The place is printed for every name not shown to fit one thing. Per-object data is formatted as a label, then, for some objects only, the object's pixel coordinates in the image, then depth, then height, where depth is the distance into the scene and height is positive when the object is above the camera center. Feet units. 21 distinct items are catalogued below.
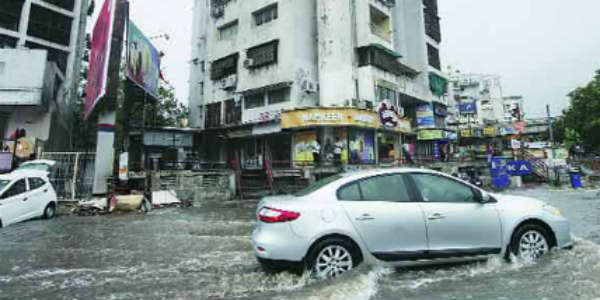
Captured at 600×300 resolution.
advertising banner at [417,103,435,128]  99.45 +16.32
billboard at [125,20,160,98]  60.95 +22.78
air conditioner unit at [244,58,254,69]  84.64 +28.12
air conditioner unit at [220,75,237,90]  89.53 +24.67
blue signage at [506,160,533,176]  69.41 +0.35
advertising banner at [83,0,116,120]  55.57 +22.43
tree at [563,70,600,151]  115.44 +19.69
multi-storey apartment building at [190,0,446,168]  73.97 +22.62
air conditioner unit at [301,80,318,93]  77.87 +20.16
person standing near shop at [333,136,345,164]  68.29 +3.80
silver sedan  13.11 -2.30
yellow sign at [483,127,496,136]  140.87 +16.39
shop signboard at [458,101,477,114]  131.54 +24.99
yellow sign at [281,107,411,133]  69.36 +11.38
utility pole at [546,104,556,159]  144.50 +23.86
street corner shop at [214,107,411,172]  69.56 +7.99
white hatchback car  31.13 -2.54
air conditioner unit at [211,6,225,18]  95.78 +47.22
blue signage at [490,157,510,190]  70.90 -1.12
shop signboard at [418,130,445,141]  95.03 +10.17
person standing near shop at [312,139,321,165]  67.87 +3.82
